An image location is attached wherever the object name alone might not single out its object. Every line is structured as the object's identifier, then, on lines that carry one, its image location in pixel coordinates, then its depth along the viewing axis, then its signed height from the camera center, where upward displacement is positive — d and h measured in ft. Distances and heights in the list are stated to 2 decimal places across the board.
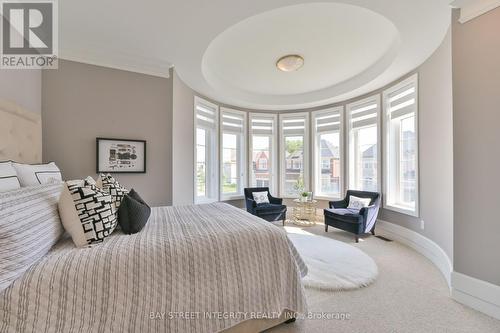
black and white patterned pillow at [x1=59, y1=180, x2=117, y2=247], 4.29 -0.98
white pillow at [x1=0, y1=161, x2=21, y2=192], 4.69 -0.25
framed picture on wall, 9.14 +0.50
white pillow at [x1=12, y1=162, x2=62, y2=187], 5.63 -0.20
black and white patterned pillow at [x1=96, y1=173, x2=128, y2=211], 5.49 -0.56
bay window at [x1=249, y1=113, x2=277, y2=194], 17.24 +1.22
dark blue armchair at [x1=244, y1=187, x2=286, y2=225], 13.80 -2.74
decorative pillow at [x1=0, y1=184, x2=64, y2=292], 3.02 -1.00
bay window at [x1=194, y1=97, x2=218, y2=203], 13.92 +1.11
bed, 3.25 -2.03
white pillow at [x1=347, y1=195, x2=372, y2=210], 12.50 -2.07
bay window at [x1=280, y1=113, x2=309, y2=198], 16.80 +1.25
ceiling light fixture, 10.25 +5.13
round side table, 14.64 -3.21
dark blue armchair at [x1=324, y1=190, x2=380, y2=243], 11.19 -2.66
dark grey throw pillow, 4.90 -1.13
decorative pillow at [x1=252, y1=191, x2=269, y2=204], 15.24 -2.13
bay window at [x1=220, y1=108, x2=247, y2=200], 15.79 +1.06
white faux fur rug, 7.16 -3.79
